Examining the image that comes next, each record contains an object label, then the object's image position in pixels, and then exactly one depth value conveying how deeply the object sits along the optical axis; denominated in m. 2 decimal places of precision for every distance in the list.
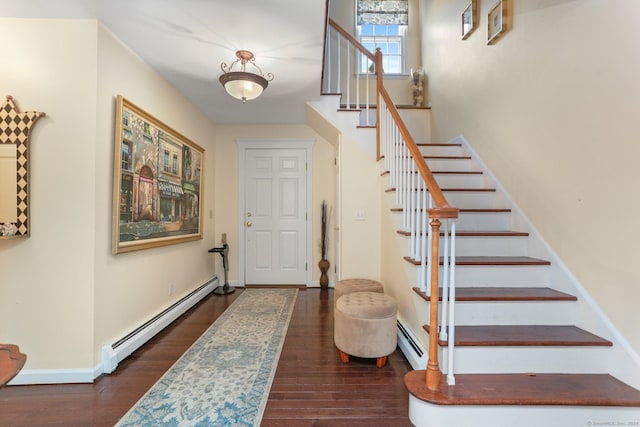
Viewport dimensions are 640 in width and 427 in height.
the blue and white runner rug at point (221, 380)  1.58
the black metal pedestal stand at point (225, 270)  3.88
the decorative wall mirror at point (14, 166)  1.85
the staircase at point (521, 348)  1.42
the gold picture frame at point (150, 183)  2.15
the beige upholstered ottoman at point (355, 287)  2.72
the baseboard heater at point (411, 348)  1.91
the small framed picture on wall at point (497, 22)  2.52
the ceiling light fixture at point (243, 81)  2.27
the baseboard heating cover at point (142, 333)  2.01
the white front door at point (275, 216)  4.23
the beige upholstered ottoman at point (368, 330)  2.05
